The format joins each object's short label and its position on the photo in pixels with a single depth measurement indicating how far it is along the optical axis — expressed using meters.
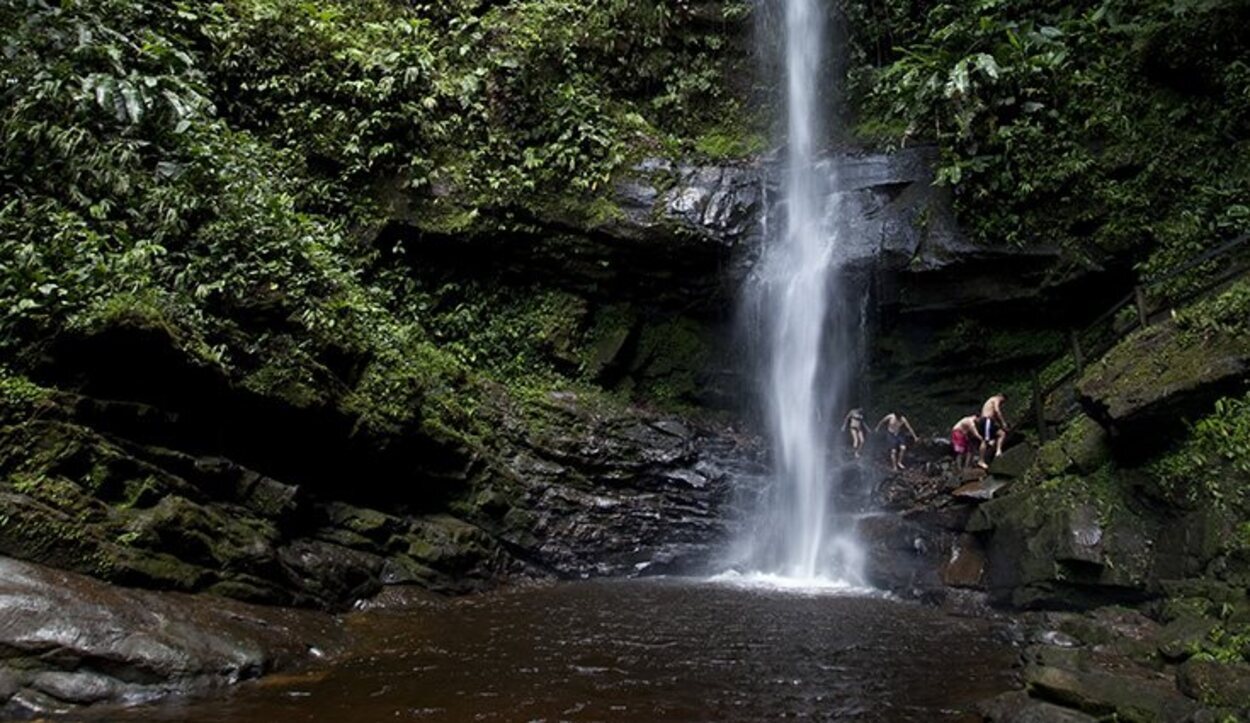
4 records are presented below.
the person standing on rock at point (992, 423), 11.75
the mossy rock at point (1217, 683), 4.18
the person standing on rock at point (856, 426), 14.05
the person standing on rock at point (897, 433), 13.71
